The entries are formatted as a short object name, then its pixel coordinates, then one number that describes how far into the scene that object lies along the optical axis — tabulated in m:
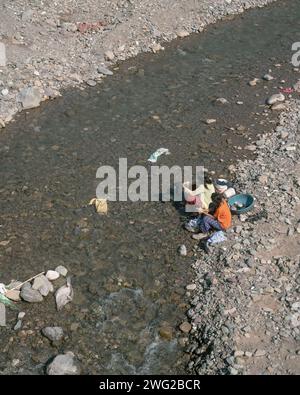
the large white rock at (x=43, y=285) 12.16
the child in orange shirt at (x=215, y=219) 12.90
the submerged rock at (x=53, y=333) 11.20
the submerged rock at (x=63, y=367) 10.55
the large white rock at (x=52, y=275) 12.49
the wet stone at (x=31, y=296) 12.02
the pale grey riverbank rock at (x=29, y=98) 18.84
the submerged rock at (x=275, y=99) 18.20
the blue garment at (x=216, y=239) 12.86
